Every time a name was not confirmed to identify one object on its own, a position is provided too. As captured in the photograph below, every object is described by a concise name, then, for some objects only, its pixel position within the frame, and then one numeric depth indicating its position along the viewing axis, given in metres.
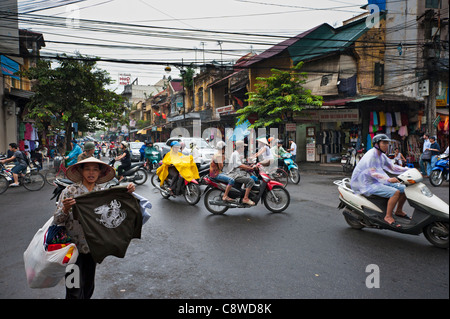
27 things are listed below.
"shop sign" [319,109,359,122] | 16.43
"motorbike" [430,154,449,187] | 9.99
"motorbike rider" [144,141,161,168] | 15.79
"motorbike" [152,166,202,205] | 8.28
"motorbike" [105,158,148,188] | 11.25
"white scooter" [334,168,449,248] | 4.29
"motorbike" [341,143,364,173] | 14.65
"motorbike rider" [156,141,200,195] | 8.41
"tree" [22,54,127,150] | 17.80
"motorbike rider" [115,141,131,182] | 11.20
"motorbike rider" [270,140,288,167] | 12.40
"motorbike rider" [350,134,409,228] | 4.82
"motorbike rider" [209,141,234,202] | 7.01
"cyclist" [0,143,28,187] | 11.20
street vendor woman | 2.62
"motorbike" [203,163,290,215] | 7.07
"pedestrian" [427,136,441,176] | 11.10
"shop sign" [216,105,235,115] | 24.70
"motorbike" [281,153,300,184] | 11.77
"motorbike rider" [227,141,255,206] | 7.01
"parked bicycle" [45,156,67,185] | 10.48
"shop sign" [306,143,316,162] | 18.38
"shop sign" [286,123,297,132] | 17.38
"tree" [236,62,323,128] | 16.30
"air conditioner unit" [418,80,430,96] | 15.20
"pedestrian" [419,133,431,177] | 11.79
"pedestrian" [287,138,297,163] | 14.56
